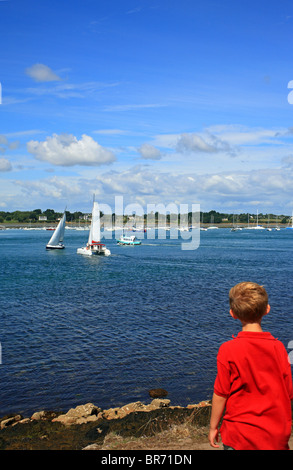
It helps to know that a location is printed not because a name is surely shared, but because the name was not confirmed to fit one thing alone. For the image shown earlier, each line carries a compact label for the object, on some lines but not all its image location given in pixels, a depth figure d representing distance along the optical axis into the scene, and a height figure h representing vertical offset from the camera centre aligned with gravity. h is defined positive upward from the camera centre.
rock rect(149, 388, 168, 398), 15.76 -6.82
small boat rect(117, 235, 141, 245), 120.75 -4.35
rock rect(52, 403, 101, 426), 12.77 -6.39
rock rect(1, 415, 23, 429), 12.84 -6.57
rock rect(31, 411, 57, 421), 13.41 -6.62
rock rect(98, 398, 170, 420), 13.18 -6.39
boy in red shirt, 4.28 -1.73
